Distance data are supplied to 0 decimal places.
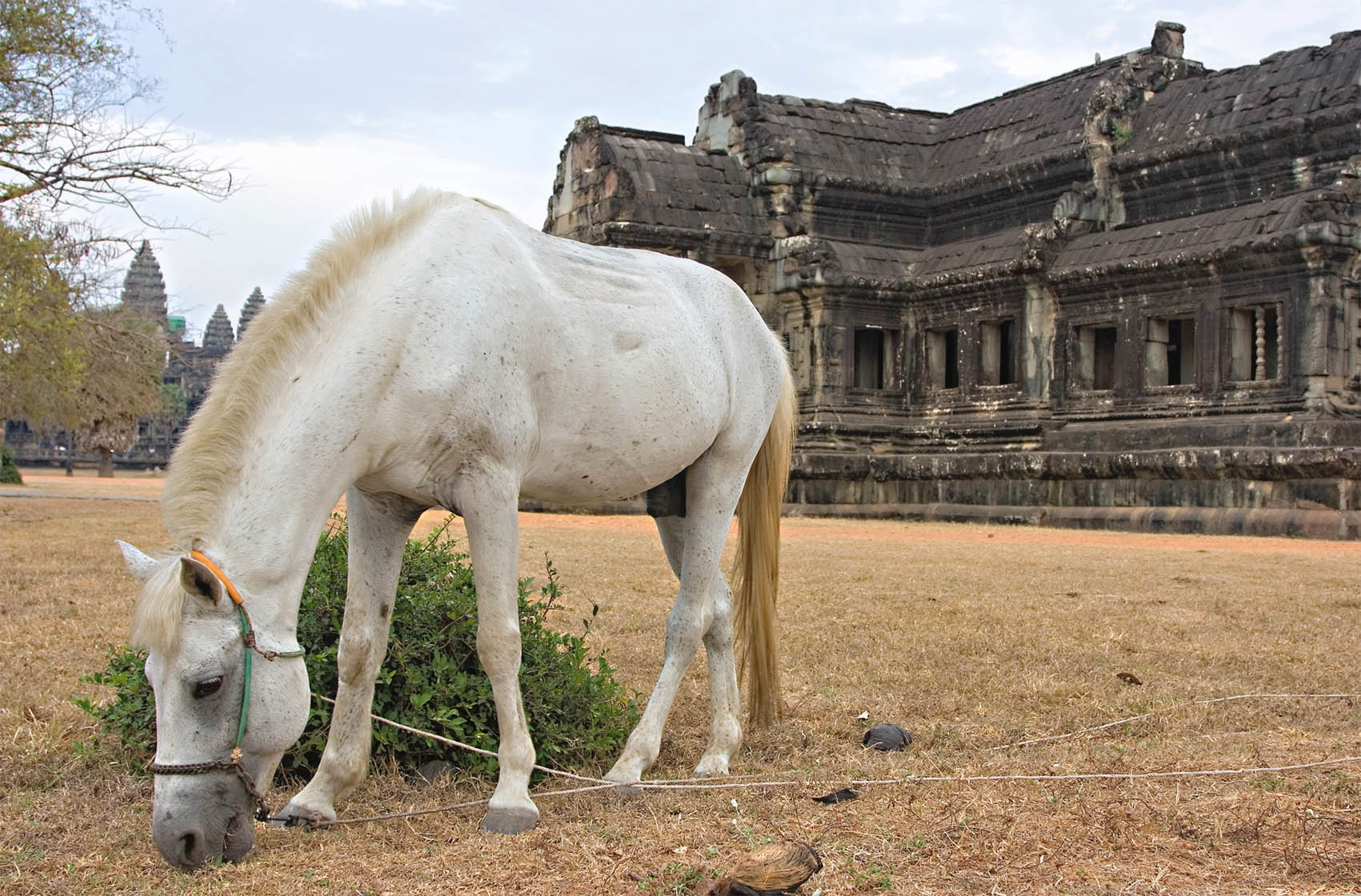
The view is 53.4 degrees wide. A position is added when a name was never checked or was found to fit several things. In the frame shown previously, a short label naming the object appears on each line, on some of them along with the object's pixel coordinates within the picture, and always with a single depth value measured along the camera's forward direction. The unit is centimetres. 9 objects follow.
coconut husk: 312
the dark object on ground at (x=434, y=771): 440
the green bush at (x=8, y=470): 3528
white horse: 328
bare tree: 1512
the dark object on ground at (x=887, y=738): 512
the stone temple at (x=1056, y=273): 1694
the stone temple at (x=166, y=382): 5997
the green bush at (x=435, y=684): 445
